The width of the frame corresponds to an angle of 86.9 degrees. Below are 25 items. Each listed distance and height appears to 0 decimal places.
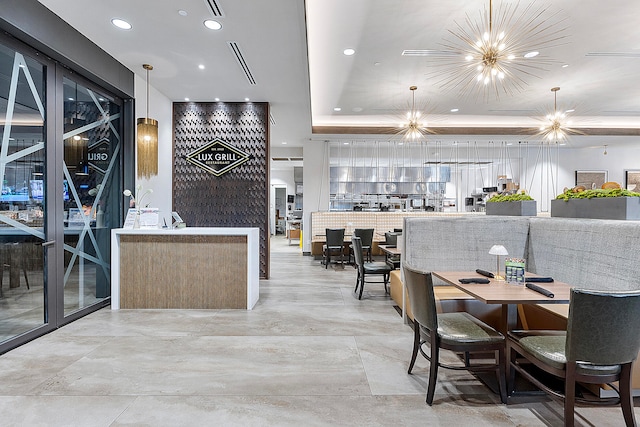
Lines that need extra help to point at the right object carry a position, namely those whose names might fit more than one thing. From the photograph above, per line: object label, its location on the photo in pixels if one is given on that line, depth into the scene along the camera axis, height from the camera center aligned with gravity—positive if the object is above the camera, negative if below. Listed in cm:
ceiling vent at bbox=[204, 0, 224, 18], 332 +204
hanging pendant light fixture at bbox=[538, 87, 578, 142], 727 +190
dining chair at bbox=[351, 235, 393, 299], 511 -88
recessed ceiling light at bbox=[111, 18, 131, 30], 369 +205
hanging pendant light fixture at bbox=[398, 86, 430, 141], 747 +192
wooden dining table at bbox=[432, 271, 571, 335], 225 -59
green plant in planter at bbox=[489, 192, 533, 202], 429 +18
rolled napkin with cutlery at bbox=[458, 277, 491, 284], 277 -57
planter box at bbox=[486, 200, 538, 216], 418 +4
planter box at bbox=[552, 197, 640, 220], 294 +4
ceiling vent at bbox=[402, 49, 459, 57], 494 +234
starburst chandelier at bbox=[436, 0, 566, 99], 396 +239
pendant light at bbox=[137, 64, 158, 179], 482 +92
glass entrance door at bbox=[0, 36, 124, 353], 328 +15
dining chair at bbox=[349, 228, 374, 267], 720 -56
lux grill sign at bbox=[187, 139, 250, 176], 637 +98
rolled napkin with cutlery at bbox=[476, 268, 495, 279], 300 -57
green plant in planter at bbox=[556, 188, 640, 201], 302 +18
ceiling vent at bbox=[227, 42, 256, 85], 423 +203
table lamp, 276 -33
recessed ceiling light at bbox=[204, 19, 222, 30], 368 +205
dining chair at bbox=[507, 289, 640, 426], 177 -73
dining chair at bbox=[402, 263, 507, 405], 232 -88
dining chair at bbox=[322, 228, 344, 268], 762 -71
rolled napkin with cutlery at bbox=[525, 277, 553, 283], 283 -58
